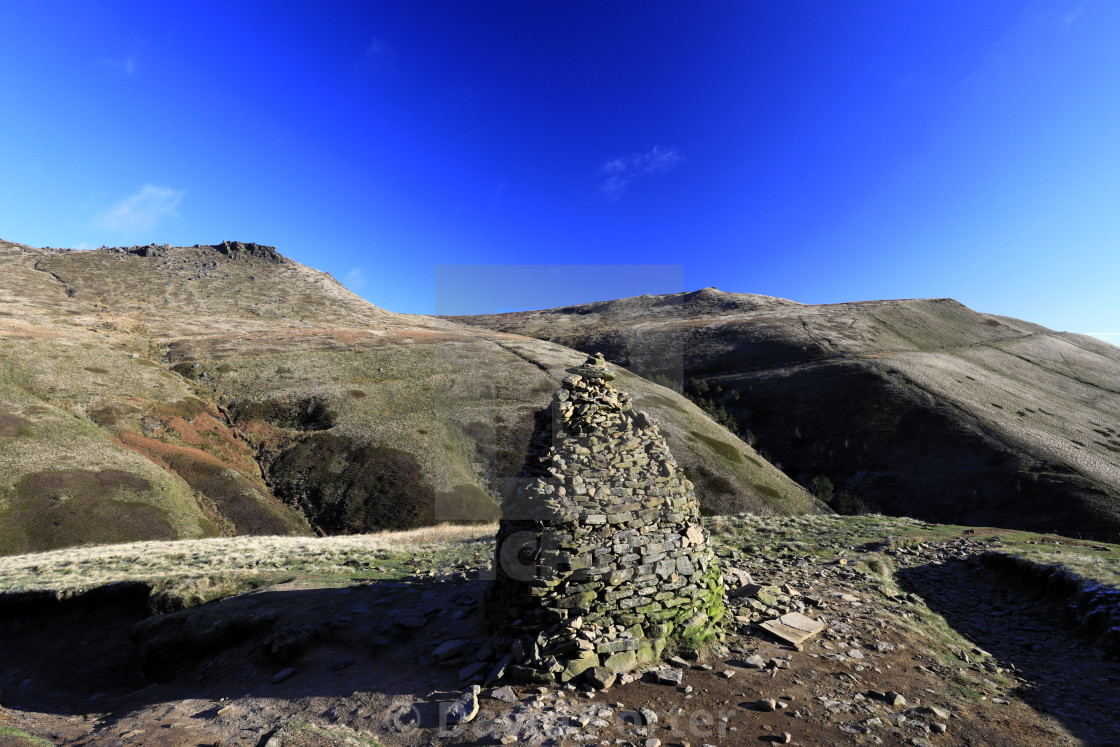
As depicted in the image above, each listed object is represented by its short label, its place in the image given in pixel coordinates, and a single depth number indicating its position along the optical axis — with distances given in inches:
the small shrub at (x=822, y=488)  2271.2
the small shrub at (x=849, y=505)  2118.5
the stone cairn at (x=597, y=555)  400.5
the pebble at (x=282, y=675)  433.4
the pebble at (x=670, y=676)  378.0
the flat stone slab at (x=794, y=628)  450.0
